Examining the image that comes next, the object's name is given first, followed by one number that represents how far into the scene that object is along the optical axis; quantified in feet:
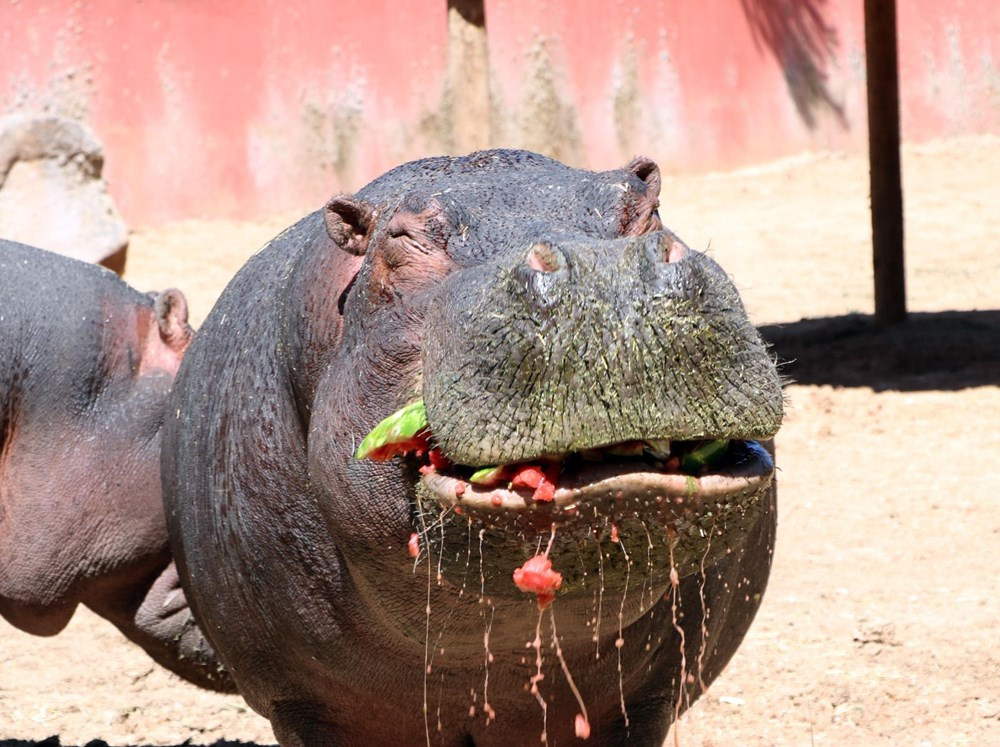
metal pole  57.26
